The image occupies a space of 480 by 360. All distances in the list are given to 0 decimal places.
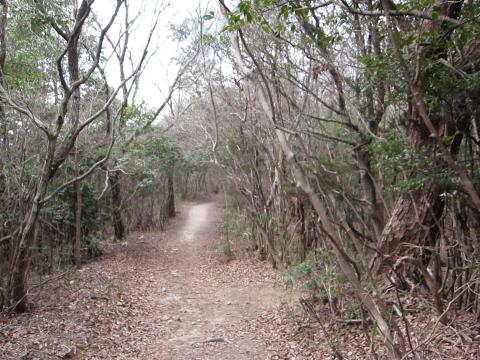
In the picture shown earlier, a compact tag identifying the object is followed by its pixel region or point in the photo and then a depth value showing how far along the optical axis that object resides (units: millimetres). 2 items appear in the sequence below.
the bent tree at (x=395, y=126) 2916
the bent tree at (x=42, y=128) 5944
